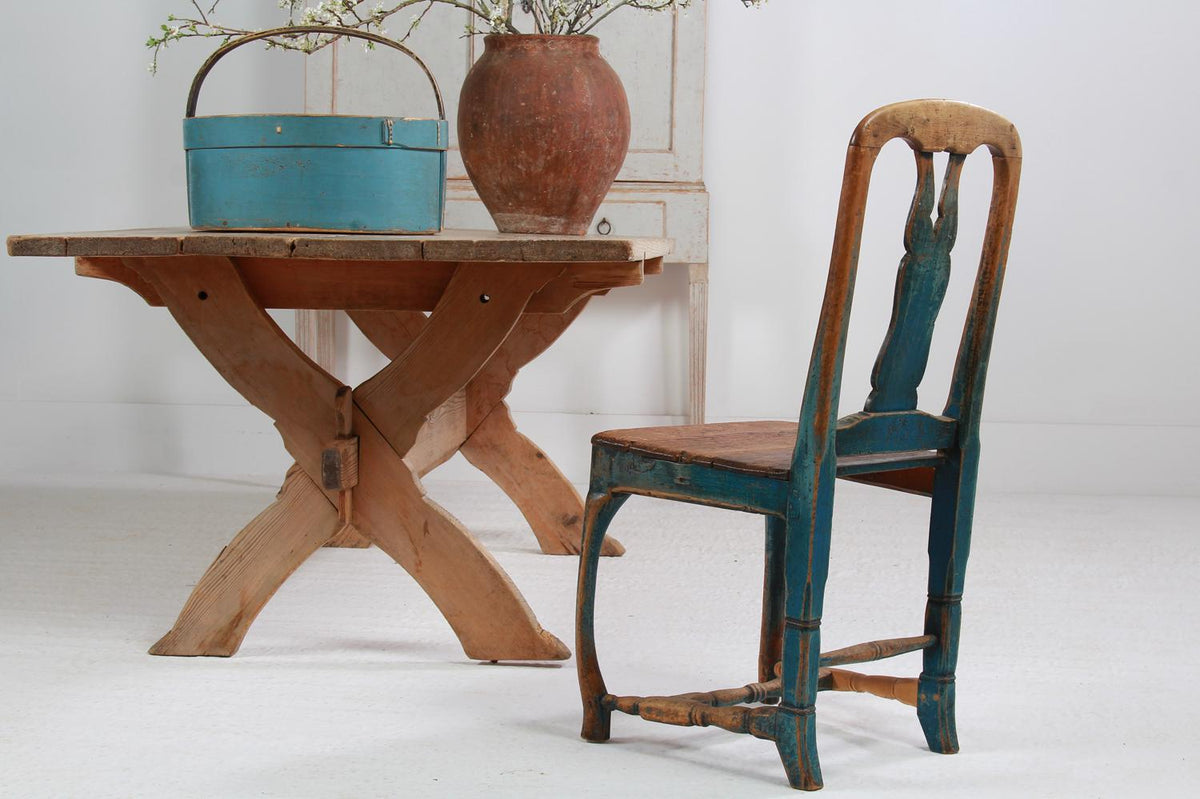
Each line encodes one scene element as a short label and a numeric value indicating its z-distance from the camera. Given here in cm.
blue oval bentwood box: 401
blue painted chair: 297
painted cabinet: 670
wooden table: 404
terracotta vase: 423
